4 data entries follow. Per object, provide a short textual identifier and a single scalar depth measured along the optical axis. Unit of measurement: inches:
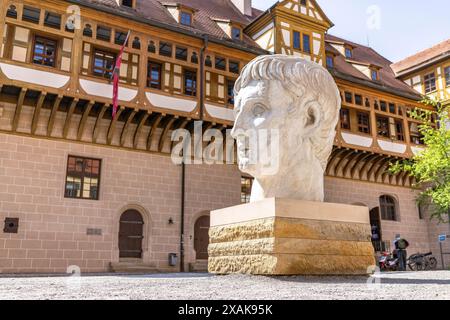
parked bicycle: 637.3
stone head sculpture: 189.8
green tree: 593.0
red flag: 481.0
